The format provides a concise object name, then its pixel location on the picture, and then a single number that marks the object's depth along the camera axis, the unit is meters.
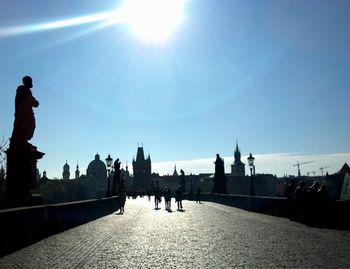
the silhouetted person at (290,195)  20.91
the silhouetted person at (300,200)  18.29
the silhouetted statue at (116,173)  51.97
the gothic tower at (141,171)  176.88
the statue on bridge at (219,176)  52.44
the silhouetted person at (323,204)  16.92
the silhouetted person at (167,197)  37.56
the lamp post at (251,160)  33.75
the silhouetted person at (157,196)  40.62
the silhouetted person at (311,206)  17.43
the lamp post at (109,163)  39.84
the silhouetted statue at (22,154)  14.91
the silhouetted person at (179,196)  35.78
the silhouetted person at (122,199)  31.63
